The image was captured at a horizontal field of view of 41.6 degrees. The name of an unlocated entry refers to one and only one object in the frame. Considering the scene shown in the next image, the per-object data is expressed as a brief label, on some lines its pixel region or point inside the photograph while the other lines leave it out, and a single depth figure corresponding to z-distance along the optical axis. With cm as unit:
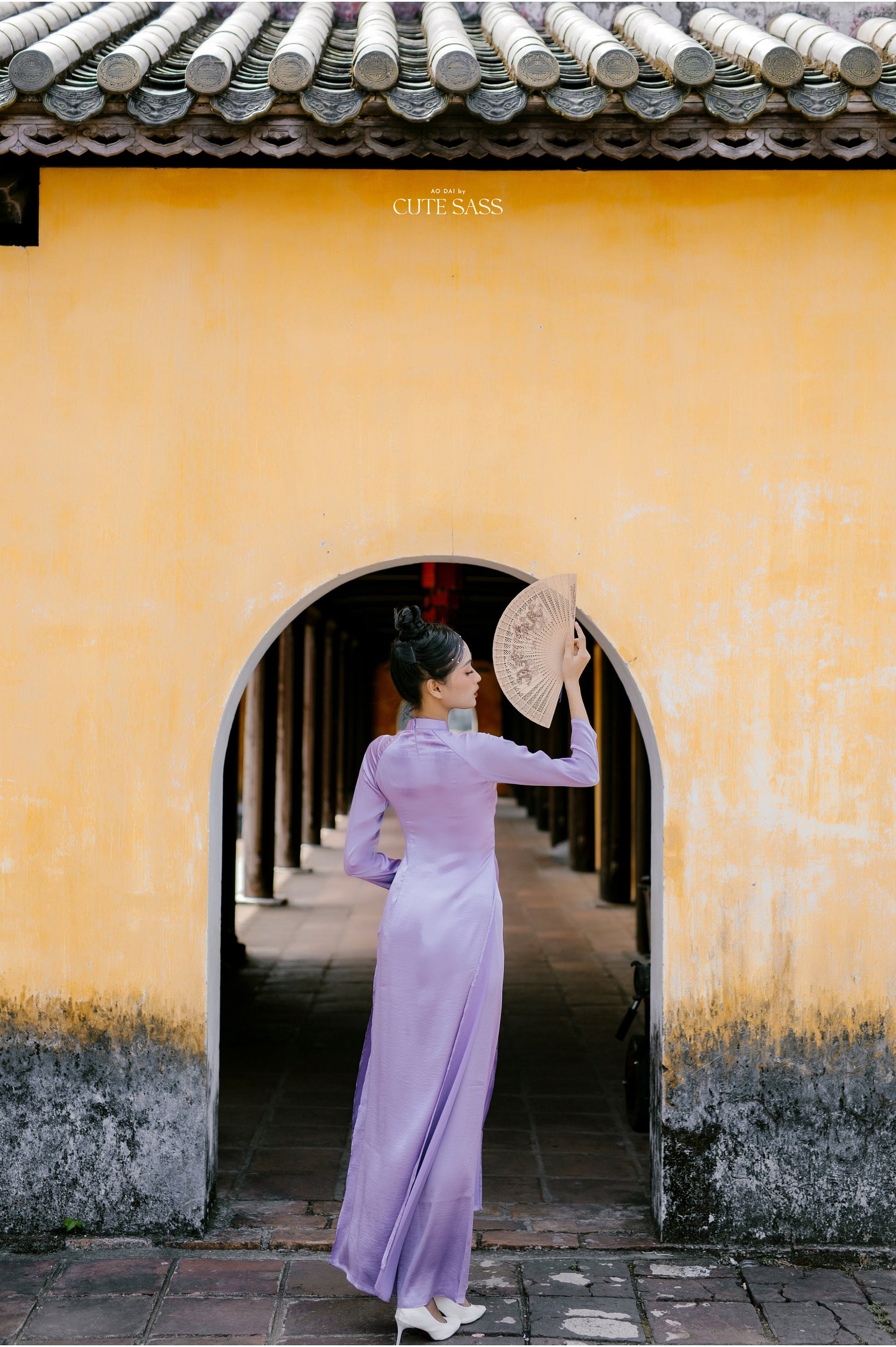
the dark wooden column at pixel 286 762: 1218
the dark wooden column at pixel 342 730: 1988
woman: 343
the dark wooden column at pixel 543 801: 1817
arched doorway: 455
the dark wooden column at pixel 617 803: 1093
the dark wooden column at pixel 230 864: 743
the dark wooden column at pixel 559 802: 1619
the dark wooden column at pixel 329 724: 1697
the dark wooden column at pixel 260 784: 1076
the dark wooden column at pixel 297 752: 1263
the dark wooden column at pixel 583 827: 1328
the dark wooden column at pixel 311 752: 1478
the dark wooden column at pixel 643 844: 817
